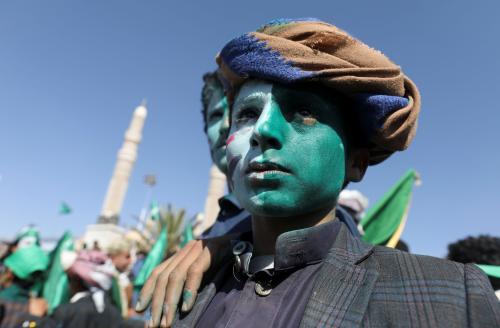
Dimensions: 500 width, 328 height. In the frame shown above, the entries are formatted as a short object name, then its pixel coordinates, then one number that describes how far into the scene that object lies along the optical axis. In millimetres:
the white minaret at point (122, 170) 31812
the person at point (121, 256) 4527
